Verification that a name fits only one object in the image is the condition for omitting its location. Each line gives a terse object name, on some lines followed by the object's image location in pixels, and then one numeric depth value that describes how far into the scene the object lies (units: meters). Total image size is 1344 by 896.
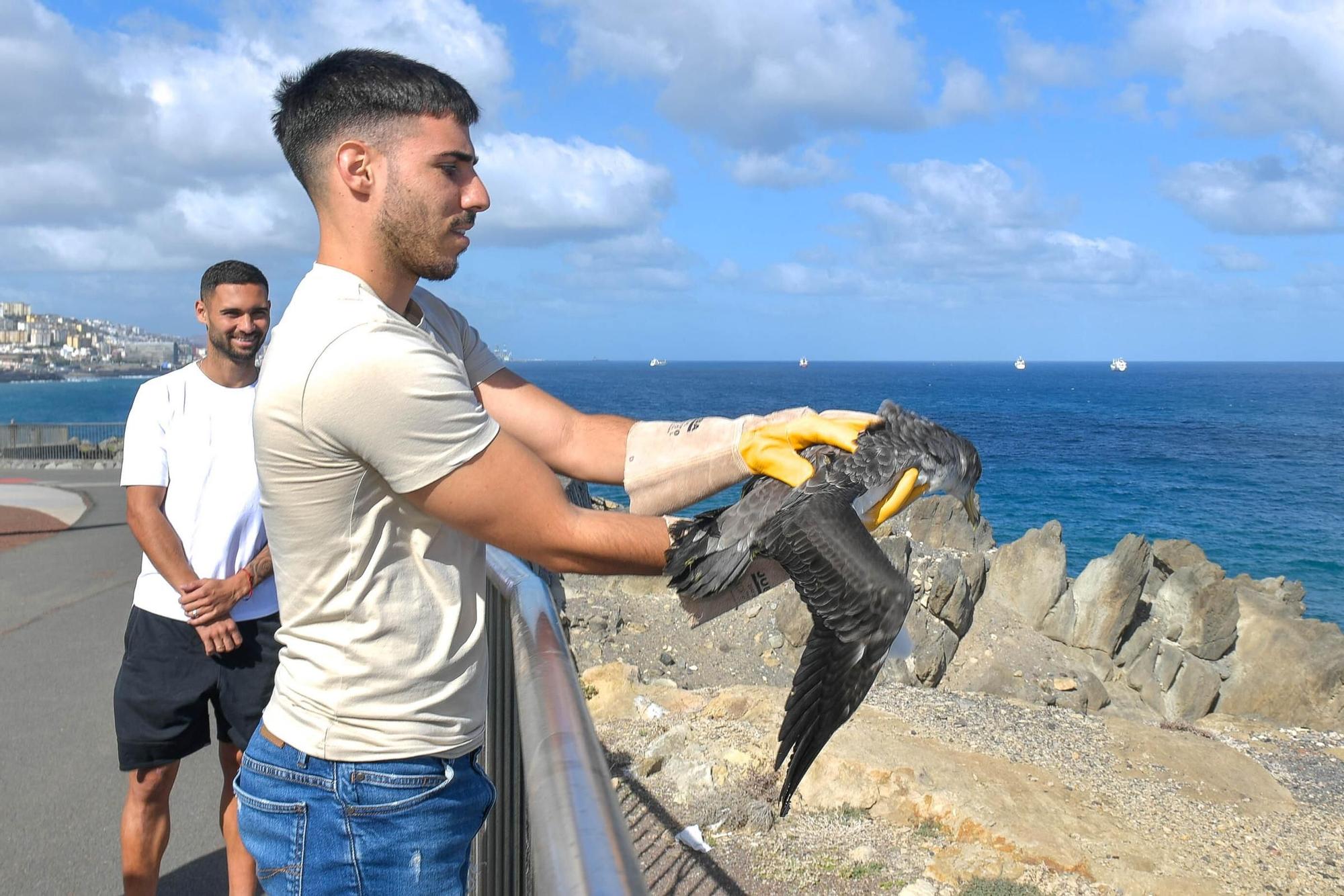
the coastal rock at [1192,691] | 15.13
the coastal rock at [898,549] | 13.12
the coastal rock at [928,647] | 13.16
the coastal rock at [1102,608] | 16.16
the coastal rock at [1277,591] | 19.55
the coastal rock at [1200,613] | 16.52
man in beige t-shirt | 1.91
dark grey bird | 3.08
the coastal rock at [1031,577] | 16.55
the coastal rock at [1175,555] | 21.03
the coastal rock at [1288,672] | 14.48
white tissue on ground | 6.25
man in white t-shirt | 4.05
